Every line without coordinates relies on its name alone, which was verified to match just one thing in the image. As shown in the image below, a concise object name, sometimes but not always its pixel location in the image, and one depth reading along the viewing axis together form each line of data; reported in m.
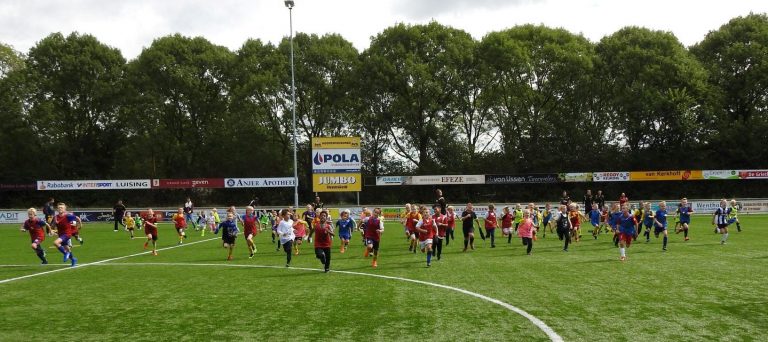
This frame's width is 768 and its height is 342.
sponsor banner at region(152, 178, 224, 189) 54.97
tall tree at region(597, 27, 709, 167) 54.03
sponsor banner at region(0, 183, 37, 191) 56.44
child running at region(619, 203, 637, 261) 18.58
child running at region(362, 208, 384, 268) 18.30
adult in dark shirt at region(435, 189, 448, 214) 24.28
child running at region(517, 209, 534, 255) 20.86
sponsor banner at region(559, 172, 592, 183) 52.91
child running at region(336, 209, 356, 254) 22.84
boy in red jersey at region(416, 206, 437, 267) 17.83
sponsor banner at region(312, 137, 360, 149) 42.53
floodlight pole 38.53
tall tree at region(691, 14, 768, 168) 54.12
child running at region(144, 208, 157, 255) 22.98
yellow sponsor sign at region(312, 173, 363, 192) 42.69
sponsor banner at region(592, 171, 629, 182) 53.06
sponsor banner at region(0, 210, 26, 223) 46.31
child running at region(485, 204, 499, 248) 24.12
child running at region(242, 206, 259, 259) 20.90
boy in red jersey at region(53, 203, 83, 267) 18.77
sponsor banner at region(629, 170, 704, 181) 52.28
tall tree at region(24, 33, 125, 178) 60.53
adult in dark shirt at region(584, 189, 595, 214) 32.70
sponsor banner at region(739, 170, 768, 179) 51.22
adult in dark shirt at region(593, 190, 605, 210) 33.78
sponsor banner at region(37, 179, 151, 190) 54.97
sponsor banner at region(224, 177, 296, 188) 53.44
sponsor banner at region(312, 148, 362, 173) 42.56
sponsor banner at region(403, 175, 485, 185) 52.88
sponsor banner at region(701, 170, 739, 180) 51.66
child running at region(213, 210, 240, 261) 20.62
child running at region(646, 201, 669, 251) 21.95
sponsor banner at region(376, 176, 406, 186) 53.28
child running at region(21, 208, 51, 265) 18.94
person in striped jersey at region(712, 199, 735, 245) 22.73
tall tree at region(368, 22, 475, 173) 57.62
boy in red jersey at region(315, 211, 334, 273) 16.25
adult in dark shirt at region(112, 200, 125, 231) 37.86
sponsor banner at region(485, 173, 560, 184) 53.28
